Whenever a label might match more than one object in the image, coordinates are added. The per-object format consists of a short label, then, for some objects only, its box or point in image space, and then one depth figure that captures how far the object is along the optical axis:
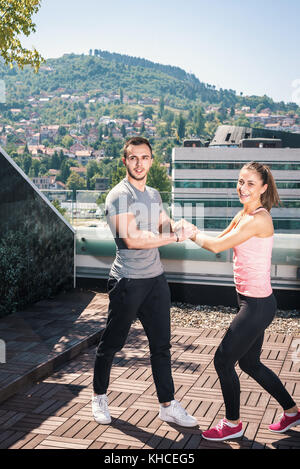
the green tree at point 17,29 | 6.67
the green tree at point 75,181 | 82.88
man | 2.91
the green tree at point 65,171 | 88.25
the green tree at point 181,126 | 124.74
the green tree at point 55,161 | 89.89
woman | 2.77
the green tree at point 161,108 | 152.62
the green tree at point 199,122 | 122.75
